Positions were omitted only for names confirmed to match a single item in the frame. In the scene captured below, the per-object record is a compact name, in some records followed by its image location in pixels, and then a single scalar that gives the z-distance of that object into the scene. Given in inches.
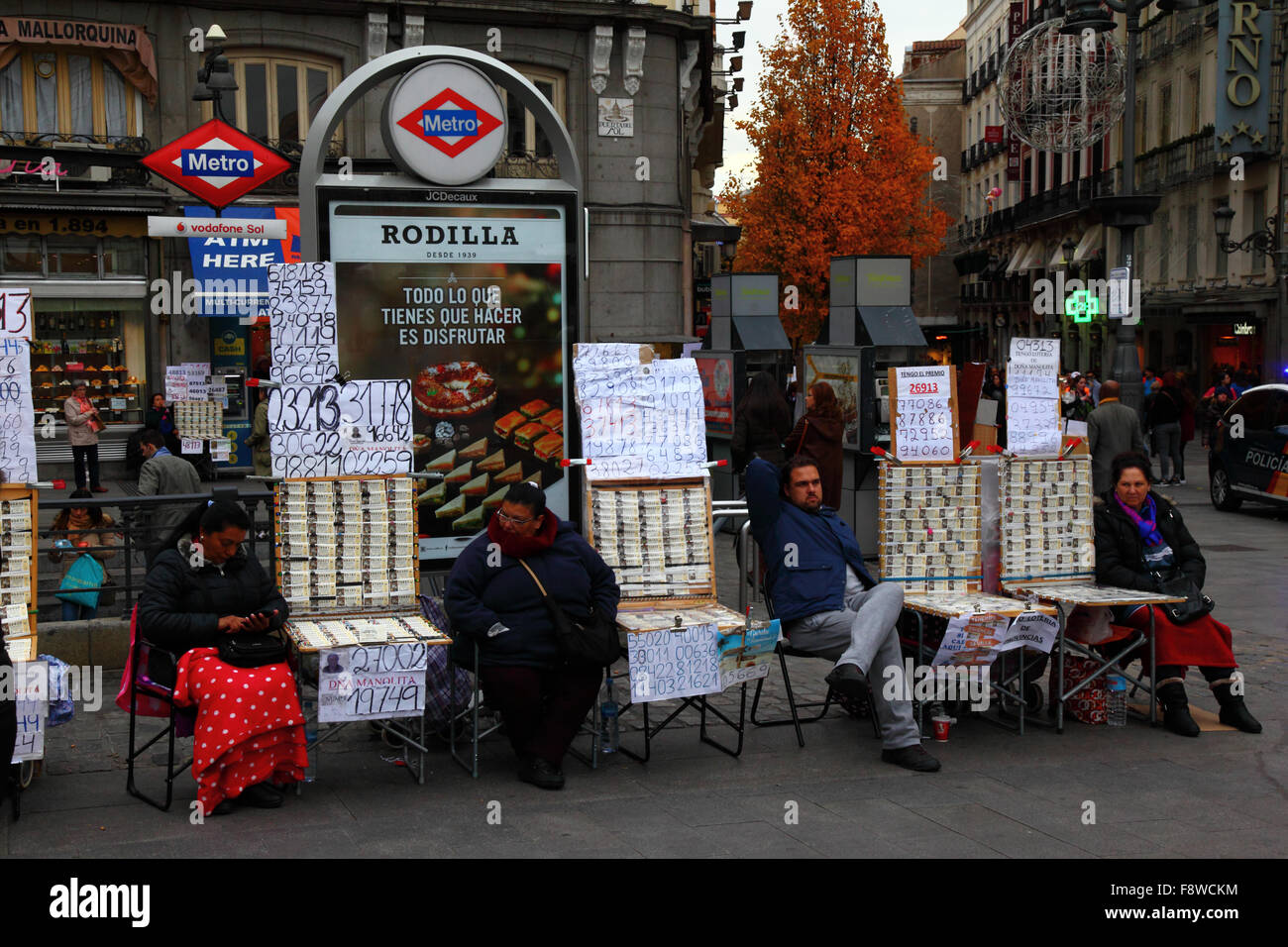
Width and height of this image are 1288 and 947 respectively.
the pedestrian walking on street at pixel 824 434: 513.7
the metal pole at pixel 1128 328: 776.3
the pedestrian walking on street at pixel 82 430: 757.9
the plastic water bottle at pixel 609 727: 281.9
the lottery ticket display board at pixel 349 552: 282.0
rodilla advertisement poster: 320.5
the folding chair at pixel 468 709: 262.7
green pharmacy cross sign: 1187.3
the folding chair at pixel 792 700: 288.0
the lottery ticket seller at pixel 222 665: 237.3
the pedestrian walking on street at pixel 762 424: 552.4
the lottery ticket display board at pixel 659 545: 300.0
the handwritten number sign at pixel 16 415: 269.4
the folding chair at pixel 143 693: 244.5
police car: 703.1
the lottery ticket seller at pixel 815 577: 283.9
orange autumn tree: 1638.8
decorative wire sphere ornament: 742.5
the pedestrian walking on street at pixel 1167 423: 855.1
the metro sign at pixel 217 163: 459.8
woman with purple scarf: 301.1
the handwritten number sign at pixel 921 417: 320.5
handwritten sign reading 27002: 247.3
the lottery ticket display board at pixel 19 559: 265.6
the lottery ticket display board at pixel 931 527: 316.8
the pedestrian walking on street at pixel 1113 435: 607.2
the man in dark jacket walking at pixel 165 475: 425.1
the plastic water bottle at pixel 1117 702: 306.8
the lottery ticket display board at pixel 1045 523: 324.2
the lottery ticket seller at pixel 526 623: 260.4
